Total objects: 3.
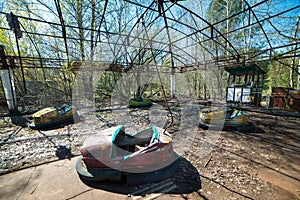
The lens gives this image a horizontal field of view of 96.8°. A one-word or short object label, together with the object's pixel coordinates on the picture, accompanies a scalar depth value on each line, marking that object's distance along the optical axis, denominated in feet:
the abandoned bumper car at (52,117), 11.74
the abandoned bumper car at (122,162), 5.16
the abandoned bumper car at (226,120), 10.98
